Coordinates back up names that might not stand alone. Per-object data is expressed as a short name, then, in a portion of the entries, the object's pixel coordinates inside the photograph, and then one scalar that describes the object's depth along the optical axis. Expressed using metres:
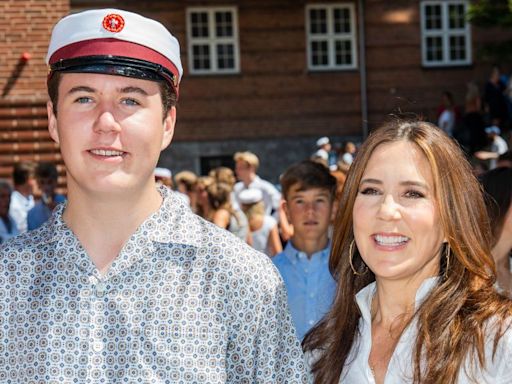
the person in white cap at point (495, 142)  16.06
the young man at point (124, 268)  3.07
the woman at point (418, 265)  3.42
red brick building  23.84
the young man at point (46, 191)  9.77
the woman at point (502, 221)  5.37
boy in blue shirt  6.32
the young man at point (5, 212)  9.98
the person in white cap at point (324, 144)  18.62
